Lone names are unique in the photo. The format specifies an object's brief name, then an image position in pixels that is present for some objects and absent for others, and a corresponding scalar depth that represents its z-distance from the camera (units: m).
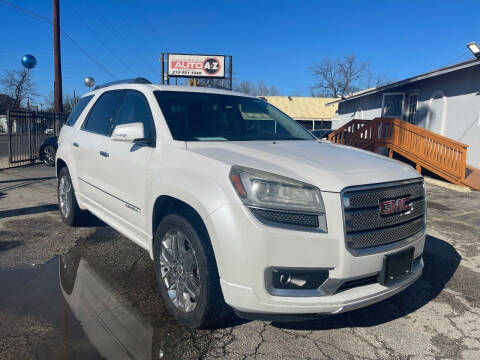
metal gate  11.68
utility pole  16.06
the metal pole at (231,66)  27.69
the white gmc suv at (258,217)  2.29
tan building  41.06
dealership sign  27.92
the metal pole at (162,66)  28.02
